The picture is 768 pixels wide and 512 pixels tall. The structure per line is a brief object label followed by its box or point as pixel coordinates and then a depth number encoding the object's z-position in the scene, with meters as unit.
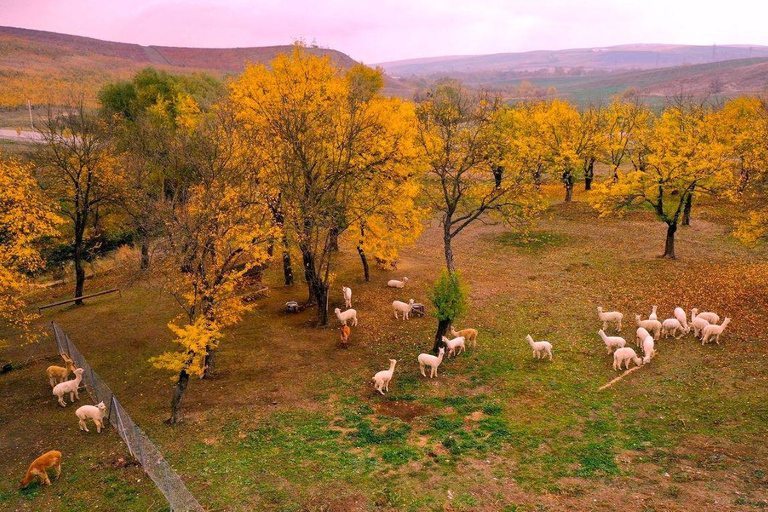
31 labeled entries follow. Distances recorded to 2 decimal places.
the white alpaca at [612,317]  24.75
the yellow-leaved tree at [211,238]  18.22
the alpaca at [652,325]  23.36
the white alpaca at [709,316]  23.97
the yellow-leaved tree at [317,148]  26.00
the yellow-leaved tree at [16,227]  21.10
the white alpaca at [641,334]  22.40
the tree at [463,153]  28.70
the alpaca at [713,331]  22.42
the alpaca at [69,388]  19.50
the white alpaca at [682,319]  23.73
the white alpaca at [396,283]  33.72
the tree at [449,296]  22.69
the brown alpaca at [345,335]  24.97
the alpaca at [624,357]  20.89
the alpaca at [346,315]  26.92
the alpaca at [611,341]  22.20
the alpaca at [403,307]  28.55
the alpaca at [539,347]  22.23
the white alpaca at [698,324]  23.08
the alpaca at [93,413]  17.62
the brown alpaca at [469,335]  24.22
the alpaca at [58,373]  20.97
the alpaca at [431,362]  21.28
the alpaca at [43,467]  14.55
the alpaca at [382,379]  20.09
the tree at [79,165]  31.88
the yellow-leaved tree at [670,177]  33.62
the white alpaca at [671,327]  23.31
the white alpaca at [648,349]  21.25
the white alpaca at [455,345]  23.20
